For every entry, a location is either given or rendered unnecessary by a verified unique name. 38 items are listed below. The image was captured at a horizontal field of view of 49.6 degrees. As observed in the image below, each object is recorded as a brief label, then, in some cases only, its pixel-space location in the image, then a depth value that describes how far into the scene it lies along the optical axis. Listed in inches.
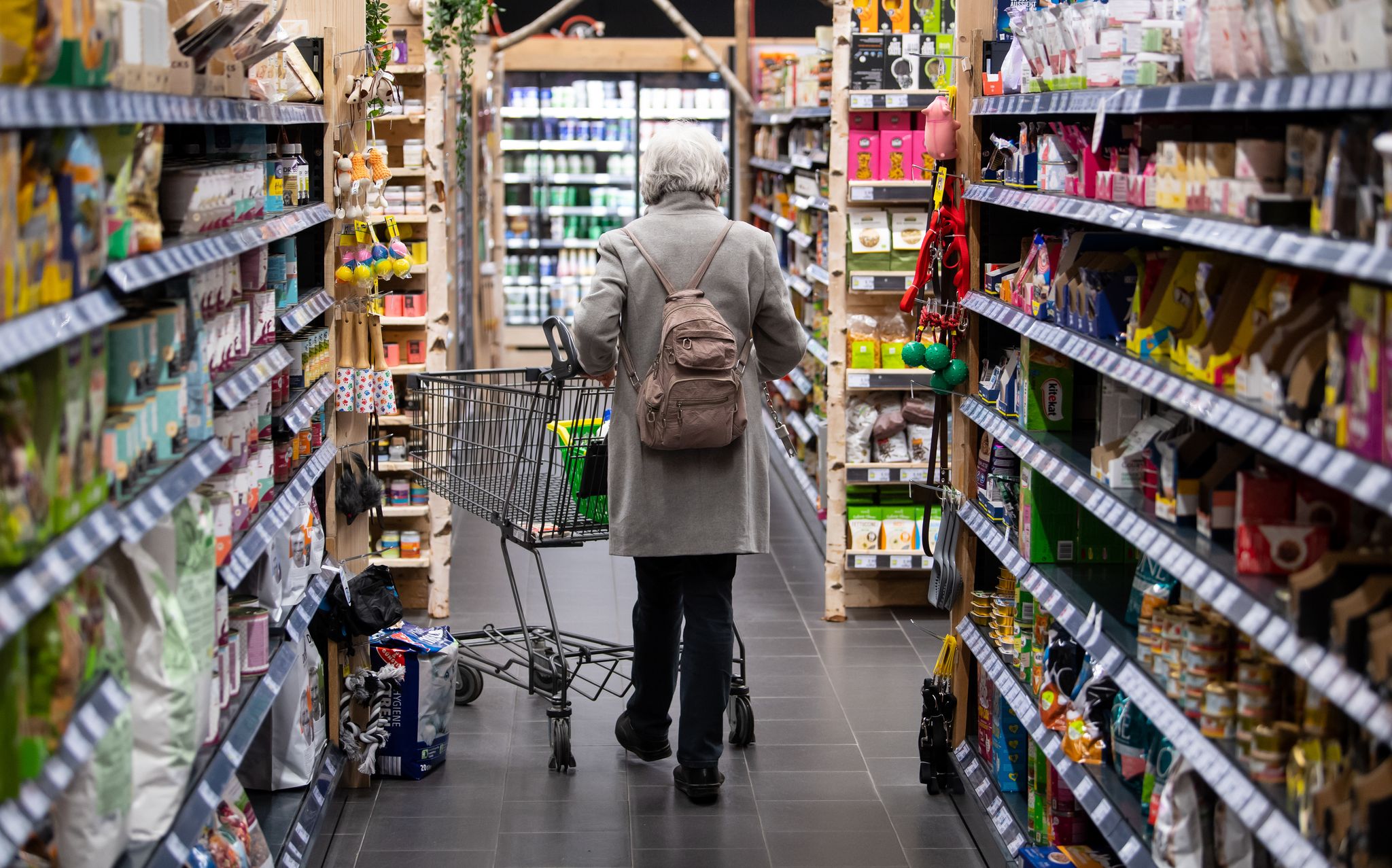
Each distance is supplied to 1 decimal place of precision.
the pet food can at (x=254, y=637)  130.4
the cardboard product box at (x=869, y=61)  246.5
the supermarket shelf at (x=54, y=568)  69.6
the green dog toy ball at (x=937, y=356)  172.9
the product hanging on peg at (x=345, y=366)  182.7
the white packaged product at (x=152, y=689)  96.3
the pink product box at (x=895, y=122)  250.2
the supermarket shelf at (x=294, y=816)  140.9
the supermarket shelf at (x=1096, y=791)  115.3
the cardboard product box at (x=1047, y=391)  151.9
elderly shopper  167.3
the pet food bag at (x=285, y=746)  152.2
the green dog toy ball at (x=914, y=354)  175.8
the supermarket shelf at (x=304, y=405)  147.8
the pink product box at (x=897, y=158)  249.0
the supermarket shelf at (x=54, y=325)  69.8
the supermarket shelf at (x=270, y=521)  119.5
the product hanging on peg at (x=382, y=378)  193.3
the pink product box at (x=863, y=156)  248.8
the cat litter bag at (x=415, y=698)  179.2
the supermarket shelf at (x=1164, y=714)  88.2
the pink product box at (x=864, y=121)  250.5
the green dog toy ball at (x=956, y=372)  172.1
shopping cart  185.0
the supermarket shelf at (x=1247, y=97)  74.1
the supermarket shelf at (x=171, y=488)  89.1
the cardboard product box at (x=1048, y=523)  147.3
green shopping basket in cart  187.3
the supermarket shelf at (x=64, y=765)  70.2
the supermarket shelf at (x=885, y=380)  250.5
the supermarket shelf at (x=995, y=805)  148.9
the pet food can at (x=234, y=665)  124.3
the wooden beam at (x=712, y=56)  390.9
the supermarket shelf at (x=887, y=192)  245.9
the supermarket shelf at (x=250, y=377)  117.6
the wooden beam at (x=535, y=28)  367.2
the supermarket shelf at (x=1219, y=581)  79.2
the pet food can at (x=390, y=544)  249.3
